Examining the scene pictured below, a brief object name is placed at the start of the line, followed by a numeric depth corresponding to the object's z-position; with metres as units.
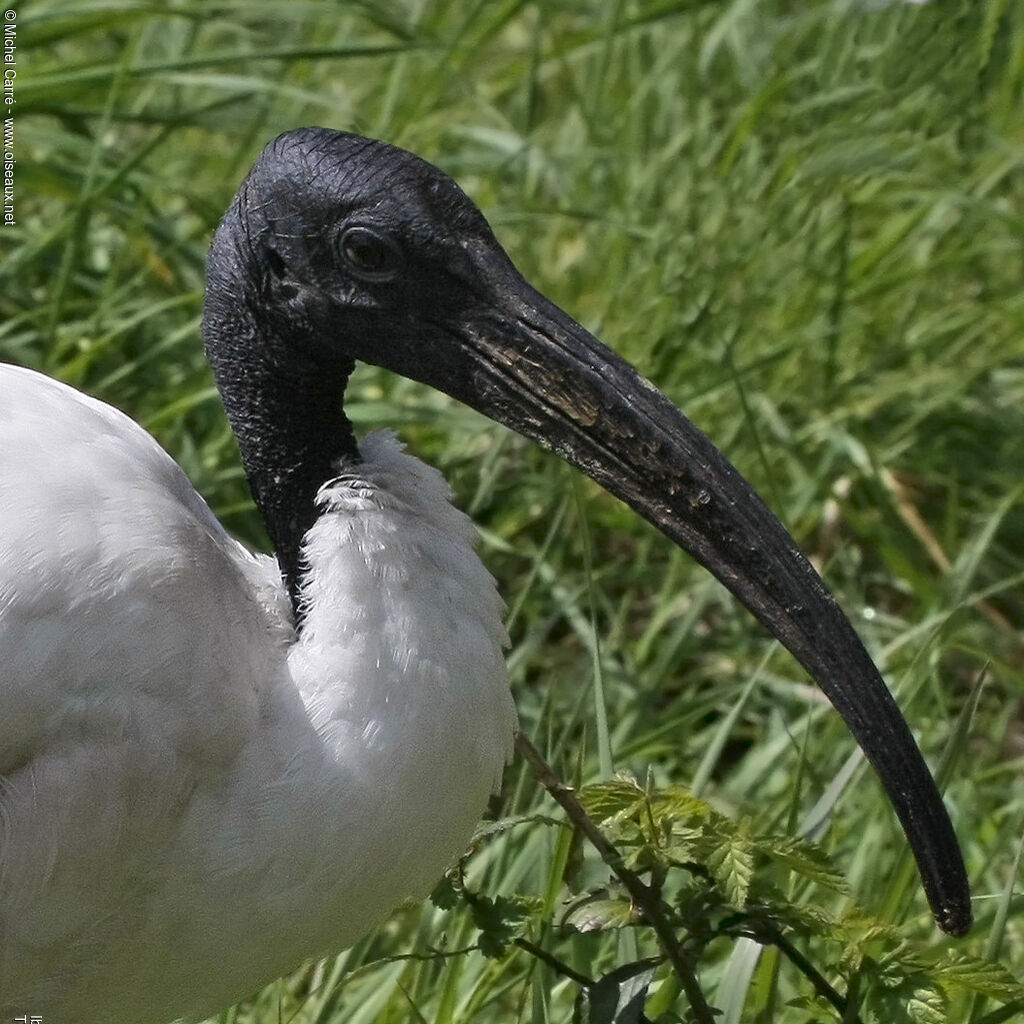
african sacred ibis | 4.99
